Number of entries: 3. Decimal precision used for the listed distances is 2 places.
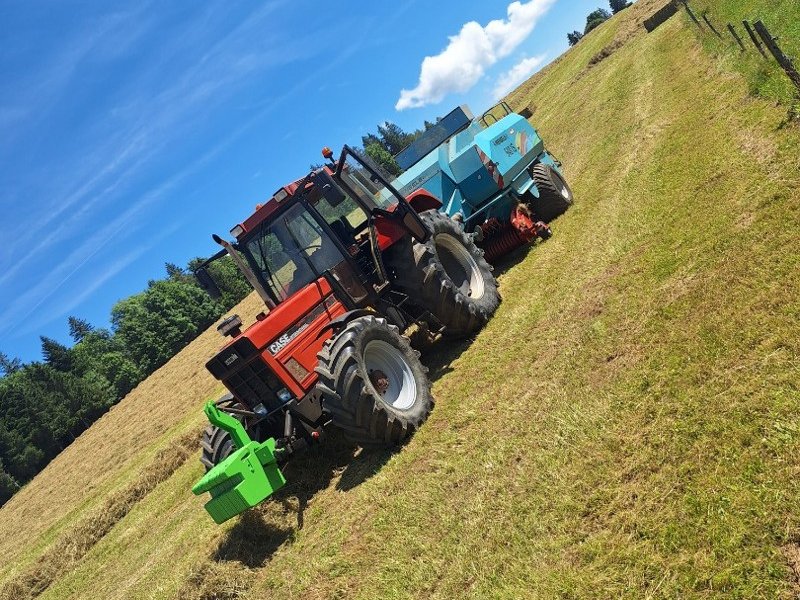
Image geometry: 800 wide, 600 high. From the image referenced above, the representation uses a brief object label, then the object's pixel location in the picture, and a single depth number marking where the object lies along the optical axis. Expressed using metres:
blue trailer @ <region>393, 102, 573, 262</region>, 9.76
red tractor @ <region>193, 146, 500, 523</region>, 5.35
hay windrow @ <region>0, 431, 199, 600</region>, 10.16
